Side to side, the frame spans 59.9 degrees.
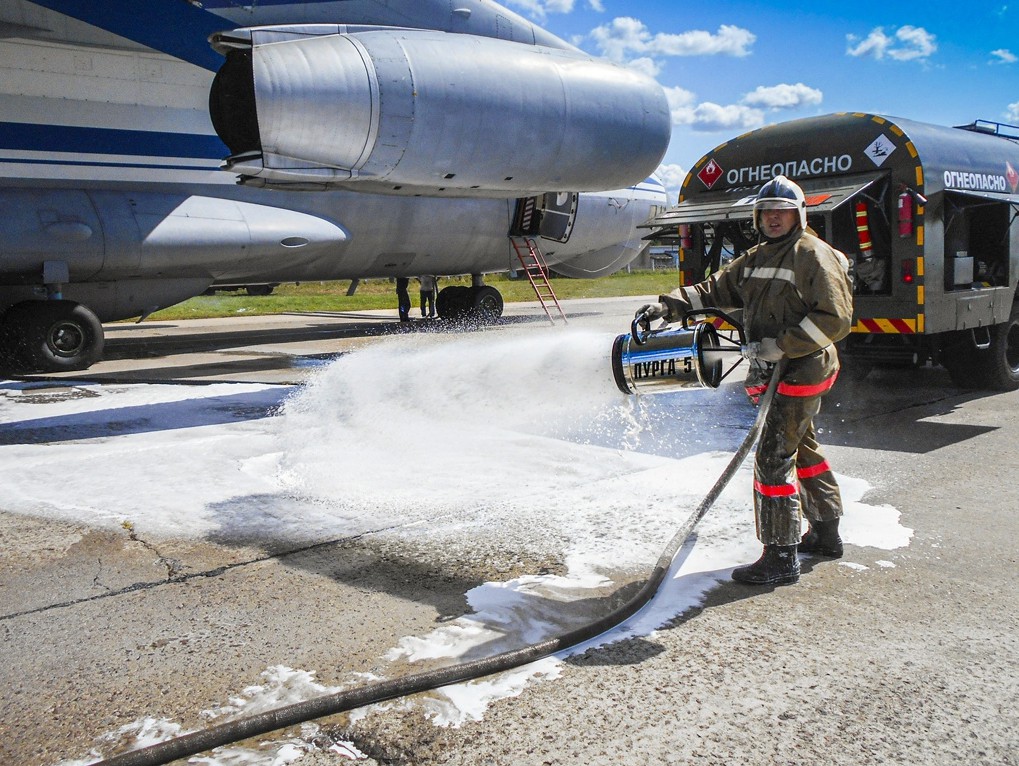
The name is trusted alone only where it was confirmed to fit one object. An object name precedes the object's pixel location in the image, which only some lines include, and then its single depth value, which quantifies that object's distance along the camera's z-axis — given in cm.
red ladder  1791
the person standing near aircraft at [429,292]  2053
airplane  796
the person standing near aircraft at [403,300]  2101
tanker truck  795
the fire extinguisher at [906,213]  789
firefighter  411
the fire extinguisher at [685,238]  945
